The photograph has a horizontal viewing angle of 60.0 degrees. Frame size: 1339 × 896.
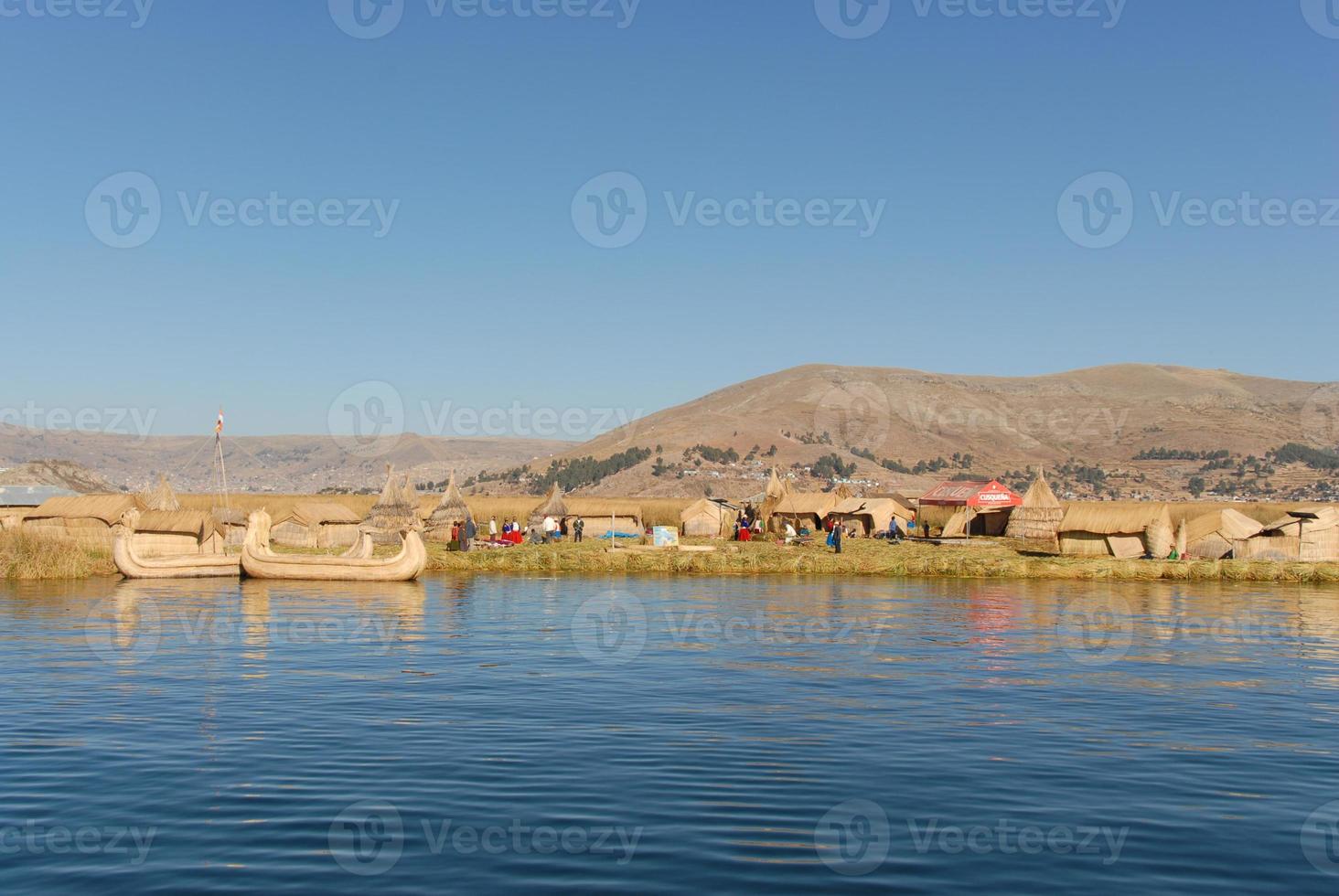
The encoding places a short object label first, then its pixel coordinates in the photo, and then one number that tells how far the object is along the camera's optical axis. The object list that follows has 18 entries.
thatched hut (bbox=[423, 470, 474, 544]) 60.88
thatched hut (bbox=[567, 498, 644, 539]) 67.38
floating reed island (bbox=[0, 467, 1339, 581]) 43.31
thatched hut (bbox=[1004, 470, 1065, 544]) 58.59
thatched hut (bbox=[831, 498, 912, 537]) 69.75
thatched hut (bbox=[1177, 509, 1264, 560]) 46.12
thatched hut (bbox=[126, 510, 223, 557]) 50.44
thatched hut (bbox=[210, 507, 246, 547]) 55.92
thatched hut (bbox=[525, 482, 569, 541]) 65.88
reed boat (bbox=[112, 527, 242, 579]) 40.22
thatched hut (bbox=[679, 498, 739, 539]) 68.56
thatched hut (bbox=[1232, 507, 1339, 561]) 44.53
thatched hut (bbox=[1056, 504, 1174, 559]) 47.56
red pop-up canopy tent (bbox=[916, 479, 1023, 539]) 67.38
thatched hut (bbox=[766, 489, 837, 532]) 71.38
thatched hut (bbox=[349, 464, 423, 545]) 55.59
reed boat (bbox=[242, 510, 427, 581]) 38.97
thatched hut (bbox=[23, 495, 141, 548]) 52.56
